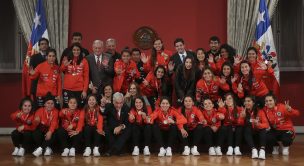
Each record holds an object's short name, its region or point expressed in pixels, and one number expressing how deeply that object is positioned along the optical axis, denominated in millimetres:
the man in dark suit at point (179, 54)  6812
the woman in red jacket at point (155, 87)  6693
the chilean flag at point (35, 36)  7449
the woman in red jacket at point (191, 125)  6176
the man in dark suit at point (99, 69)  6762
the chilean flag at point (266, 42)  7359
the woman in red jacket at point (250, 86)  6531
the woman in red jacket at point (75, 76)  6566
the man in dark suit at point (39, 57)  6844
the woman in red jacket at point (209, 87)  6511
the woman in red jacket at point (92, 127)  6098
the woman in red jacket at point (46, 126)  6117
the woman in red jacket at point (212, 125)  6184
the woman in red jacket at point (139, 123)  6211
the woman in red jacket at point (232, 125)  6152
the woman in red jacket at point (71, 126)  6133
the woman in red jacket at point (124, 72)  6746
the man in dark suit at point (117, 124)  6125
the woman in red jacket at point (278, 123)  6152
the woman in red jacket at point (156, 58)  6891
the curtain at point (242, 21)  8023
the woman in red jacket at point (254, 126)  5961
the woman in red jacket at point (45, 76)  6574
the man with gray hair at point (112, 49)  6994
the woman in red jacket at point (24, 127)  6180
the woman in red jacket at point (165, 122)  6203
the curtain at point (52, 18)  8016
